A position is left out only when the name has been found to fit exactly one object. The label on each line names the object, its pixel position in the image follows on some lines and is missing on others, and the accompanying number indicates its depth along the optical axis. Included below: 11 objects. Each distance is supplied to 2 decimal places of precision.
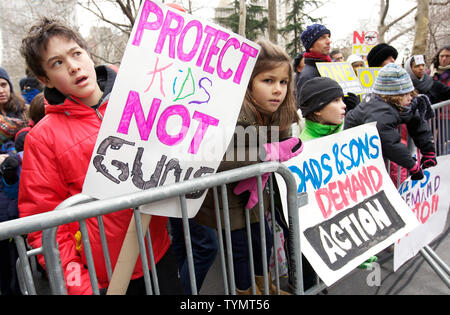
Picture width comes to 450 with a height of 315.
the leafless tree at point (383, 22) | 18.86
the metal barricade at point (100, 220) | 1.00
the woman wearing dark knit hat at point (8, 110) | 2.76
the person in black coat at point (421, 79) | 4.25
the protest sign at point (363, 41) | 8.66
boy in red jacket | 1.33
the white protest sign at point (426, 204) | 2.61
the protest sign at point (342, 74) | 3.91
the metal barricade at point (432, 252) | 2.73
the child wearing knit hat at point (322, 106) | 2.30
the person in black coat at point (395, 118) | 2.43
